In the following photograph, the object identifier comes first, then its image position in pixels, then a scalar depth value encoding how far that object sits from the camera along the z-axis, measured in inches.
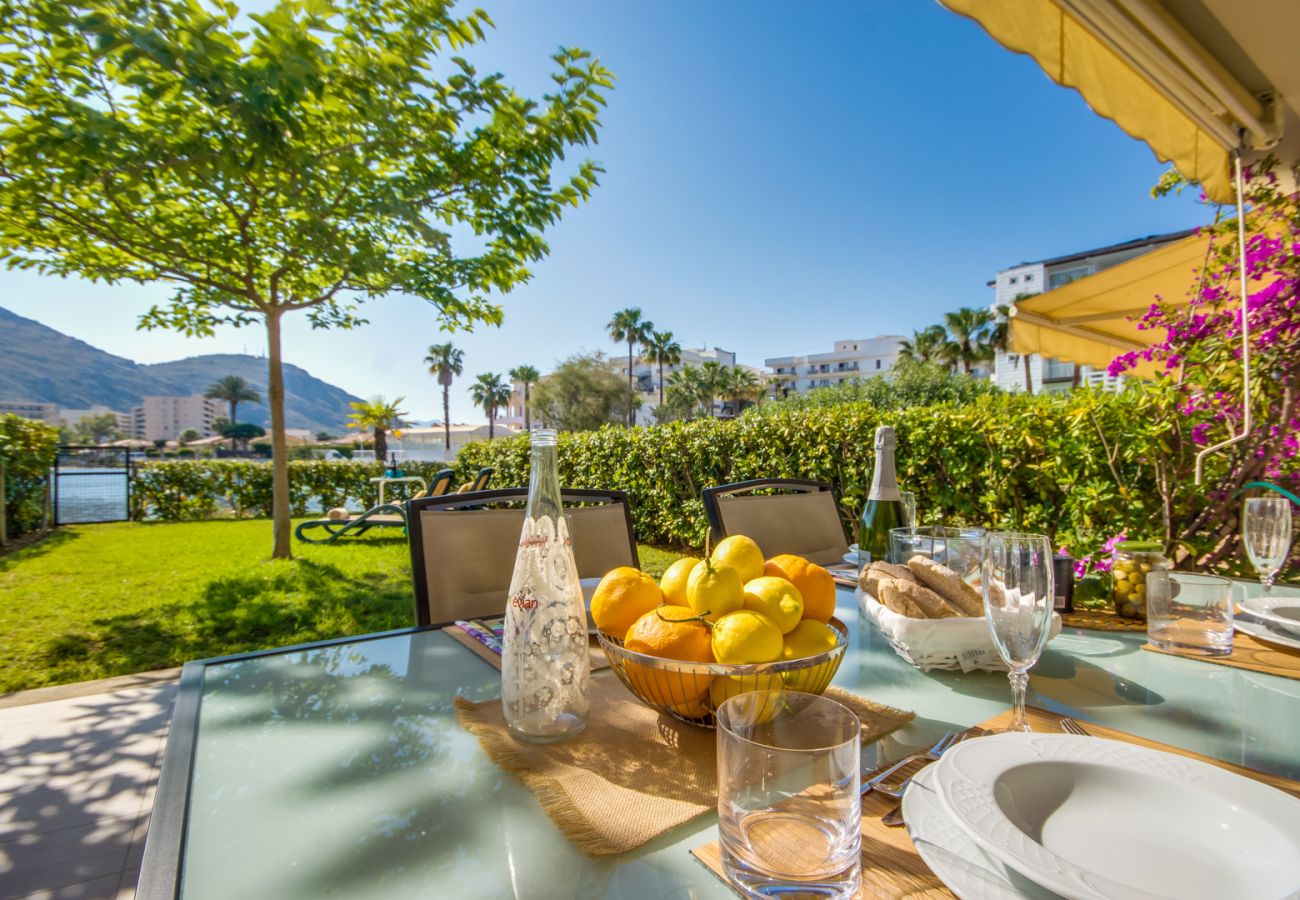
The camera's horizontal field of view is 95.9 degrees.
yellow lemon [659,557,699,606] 31.5
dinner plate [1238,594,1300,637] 43.0
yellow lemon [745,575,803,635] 28.2
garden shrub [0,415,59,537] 267.7
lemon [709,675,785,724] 25.2
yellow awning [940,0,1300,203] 67.1
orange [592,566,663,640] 31.3
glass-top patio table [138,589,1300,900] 18.8
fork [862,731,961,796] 23.0
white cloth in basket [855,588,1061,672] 34.5
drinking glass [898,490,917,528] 61.8
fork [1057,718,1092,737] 27.7
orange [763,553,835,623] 32.5
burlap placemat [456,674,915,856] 21.3
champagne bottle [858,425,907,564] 60.8
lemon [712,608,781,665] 25.5
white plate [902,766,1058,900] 16.9
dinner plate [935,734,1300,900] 17.2
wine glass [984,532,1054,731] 27.6
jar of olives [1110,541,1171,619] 48.3
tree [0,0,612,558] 108.2
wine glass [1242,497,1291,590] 46.3
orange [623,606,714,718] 26.2
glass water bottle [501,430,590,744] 27.8
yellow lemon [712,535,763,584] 32.8
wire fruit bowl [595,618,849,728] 25.0
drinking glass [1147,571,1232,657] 40.1
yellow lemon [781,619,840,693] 26.6
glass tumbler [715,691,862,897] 17.4
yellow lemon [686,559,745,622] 28.2
